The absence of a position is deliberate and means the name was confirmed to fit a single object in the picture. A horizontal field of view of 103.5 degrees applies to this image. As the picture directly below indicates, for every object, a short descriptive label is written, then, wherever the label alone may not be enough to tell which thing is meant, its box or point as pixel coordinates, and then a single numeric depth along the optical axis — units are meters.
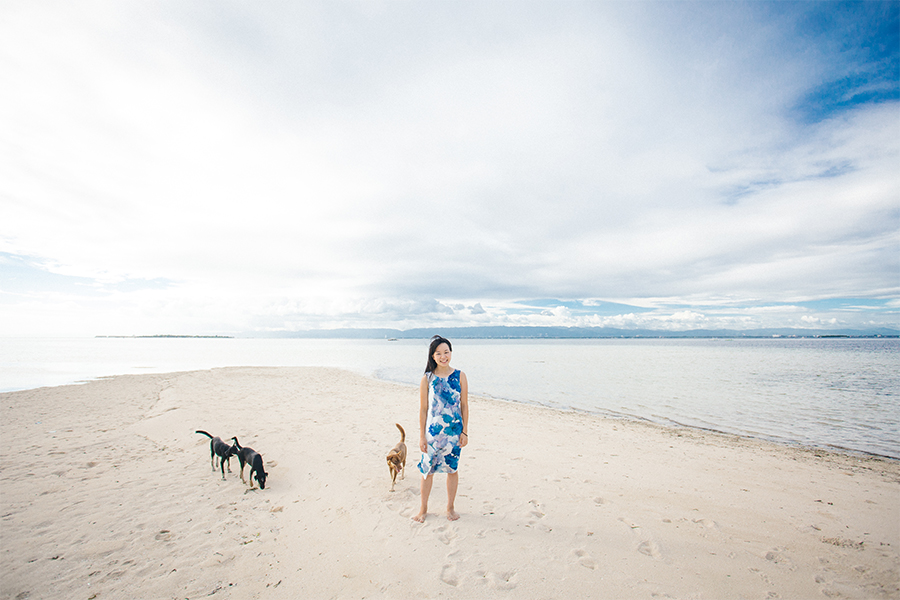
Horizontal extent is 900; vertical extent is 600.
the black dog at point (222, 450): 6.96
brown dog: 6.75
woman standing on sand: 5.22
